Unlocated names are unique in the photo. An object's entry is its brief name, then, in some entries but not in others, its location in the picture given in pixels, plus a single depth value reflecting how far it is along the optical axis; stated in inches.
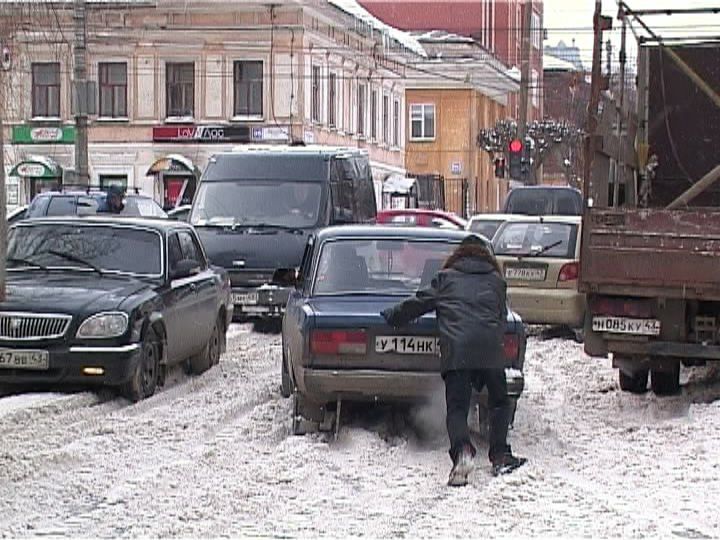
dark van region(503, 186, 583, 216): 1153.4
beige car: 677.9
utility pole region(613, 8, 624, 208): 552.1
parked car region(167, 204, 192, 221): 992.2
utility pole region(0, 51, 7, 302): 494.0
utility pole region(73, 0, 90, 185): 1230.3
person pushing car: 361.4
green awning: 1851.6
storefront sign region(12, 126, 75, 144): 1926.7
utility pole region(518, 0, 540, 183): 1558.3
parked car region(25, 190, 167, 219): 1029.2
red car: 1132.4
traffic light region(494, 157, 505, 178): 1569.9
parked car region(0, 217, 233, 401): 462.9
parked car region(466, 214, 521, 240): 806.0
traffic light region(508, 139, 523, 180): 1444.4
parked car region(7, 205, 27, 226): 1028.9
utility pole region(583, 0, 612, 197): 495.2
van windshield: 772.0
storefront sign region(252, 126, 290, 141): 1884.8
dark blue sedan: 393.7
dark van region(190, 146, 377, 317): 741.9
